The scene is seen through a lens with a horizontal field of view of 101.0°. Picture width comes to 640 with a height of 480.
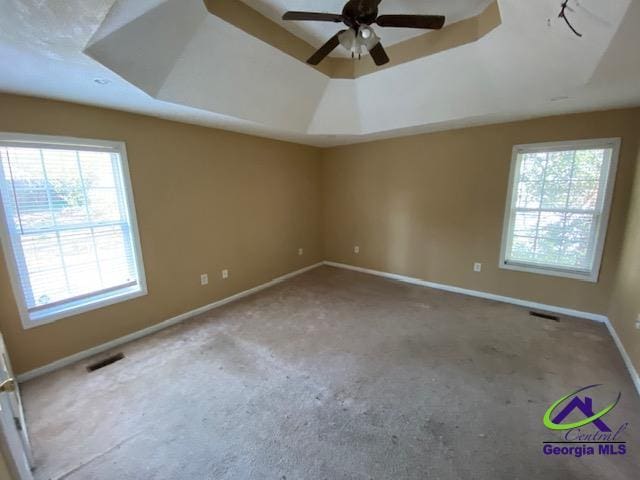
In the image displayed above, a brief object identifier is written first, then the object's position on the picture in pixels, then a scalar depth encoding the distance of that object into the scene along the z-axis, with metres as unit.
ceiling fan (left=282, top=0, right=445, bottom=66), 1.57
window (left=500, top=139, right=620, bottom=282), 2.84
